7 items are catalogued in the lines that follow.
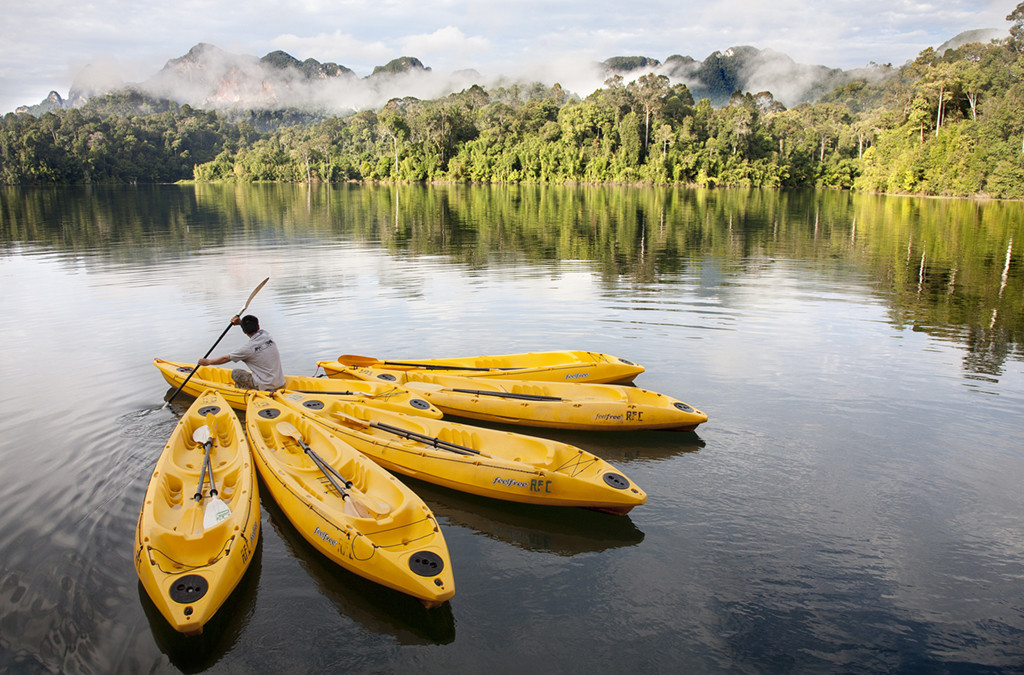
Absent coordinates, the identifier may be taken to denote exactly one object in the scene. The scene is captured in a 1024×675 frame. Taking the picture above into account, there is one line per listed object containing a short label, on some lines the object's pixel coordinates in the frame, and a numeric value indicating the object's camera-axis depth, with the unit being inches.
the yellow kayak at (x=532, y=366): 487.8
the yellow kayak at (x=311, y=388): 418.3
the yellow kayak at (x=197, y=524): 235.1
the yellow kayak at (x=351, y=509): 252.2
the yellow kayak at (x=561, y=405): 416.8
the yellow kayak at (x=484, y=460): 320.5
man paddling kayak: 416.5
